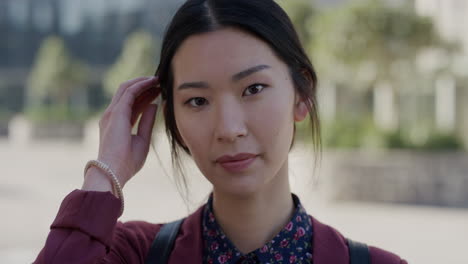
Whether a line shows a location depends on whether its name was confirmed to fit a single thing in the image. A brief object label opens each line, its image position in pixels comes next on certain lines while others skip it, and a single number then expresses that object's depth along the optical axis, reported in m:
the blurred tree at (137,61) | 22.12
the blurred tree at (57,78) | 24.77
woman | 1.33
